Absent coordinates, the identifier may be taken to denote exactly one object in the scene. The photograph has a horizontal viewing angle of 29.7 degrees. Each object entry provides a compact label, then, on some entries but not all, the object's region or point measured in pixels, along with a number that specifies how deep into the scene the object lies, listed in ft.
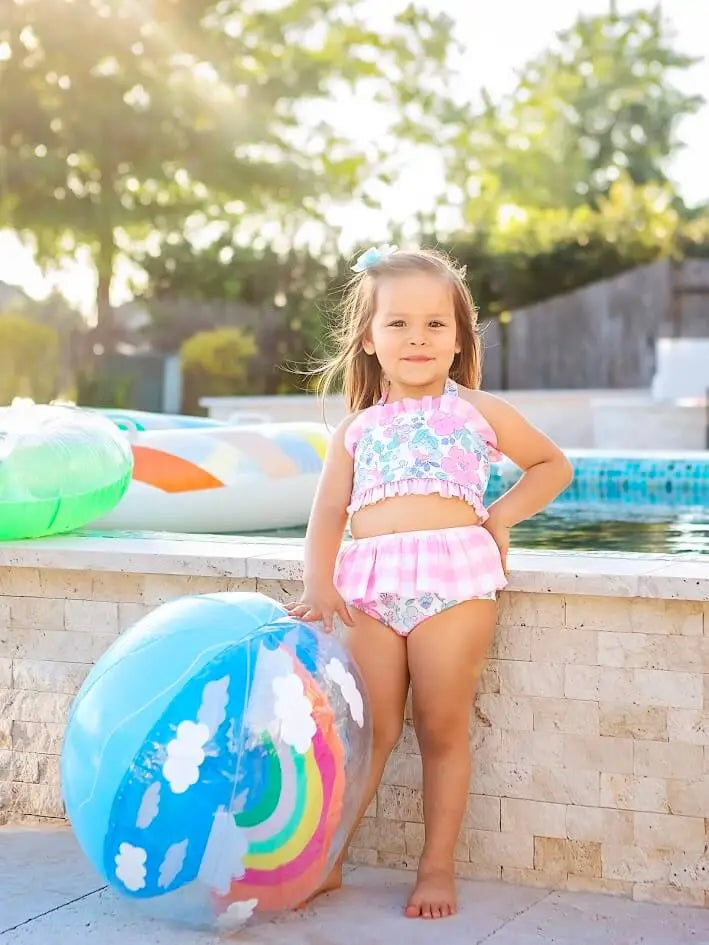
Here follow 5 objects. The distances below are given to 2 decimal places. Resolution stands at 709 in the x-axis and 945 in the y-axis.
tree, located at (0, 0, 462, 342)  60.23
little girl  9.56
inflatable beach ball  8.20
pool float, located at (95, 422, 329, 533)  17.17
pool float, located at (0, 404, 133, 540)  11.85
